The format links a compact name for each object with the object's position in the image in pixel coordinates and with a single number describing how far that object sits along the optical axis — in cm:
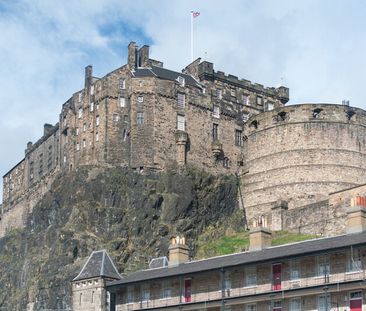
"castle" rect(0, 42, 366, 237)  8919
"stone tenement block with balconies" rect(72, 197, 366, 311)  4691
